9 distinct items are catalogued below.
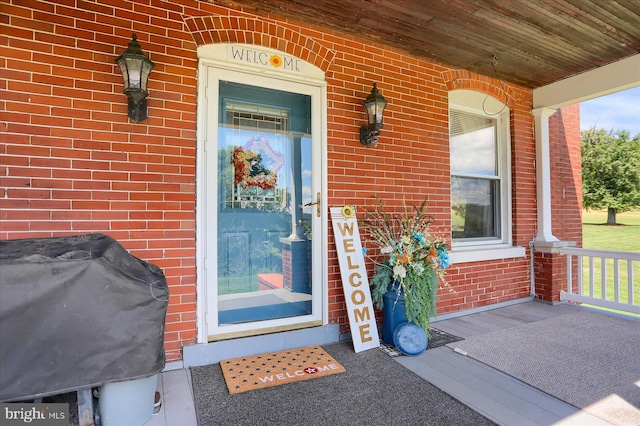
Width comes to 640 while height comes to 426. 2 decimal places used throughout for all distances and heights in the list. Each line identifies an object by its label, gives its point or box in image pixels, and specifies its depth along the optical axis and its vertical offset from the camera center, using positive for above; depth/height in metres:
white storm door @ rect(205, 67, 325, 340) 2.74 +0.10
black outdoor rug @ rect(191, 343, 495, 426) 1.90 -1.17
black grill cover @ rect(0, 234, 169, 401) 1.48 -0.50
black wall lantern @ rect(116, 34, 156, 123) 2.21 +1.00
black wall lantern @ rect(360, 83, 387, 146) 3.12 +0.99
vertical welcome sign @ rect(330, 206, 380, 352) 2.92 -0.58
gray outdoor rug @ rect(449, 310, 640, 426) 2.09 -1.16
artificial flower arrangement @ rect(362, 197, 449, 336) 2.93 -0.48
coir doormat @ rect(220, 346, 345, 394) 2.30 -1.15
